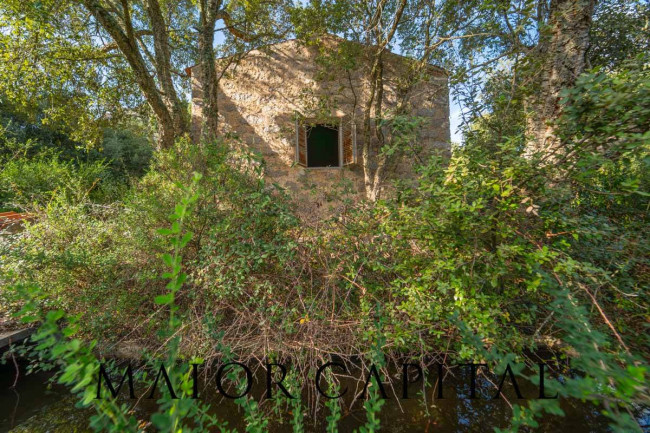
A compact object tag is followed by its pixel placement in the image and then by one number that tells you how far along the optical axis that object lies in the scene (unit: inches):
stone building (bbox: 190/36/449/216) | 270.4
